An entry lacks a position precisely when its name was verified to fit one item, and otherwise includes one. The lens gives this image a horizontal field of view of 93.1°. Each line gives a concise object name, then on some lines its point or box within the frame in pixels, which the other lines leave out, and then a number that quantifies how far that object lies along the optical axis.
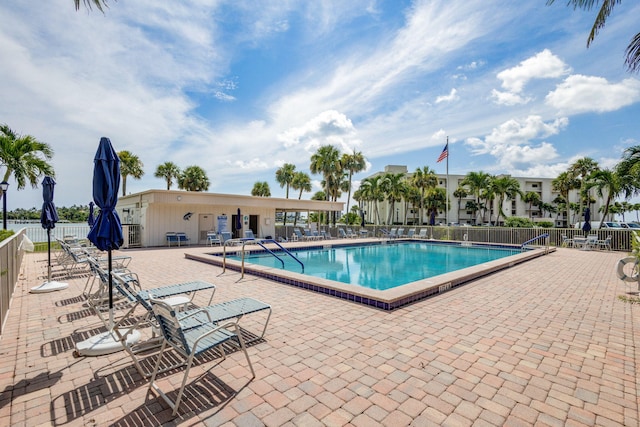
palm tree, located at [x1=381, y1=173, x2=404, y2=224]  33.84
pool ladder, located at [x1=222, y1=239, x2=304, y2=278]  7.68
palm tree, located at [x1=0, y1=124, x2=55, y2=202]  12.08
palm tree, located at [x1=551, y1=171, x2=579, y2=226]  35.04
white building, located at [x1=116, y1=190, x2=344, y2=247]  15.61
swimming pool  5.26
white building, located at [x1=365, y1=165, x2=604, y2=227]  56.97
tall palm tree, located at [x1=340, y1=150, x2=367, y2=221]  33.56
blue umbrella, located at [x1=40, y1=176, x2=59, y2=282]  6.77
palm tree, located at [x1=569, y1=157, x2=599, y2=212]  32.53
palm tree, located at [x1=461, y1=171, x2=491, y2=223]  36.50
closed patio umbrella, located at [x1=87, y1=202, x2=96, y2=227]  13.19
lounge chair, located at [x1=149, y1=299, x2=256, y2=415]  2.40
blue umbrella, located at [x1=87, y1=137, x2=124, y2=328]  3.74
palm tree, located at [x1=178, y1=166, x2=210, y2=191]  32.88
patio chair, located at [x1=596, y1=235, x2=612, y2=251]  15.24
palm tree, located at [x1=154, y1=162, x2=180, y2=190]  32.28
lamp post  11.23
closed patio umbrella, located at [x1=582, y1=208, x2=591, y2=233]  15.69
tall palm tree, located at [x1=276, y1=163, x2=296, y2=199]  41.12
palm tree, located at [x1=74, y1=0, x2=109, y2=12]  4.64
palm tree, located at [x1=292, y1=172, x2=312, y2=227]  39.84
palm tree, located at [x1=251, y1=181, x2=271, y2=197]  42.66
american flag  22.64
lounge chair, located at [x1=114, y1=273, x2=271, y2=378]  3.17
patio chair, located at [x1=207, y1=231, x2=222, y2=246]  16.72
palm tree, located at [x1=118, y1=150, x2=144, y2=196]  28.53
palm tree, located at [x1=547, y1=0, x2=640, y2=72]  6.23
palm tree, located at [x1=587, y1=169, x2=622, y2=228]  18.59
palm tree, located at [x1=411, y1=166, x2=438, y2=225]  38.72
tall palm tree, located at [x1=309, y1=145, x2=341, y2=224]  30.28
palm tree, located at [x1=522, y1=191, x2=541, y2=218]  58.56
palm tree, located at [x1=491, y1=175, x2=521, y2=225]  36.19
